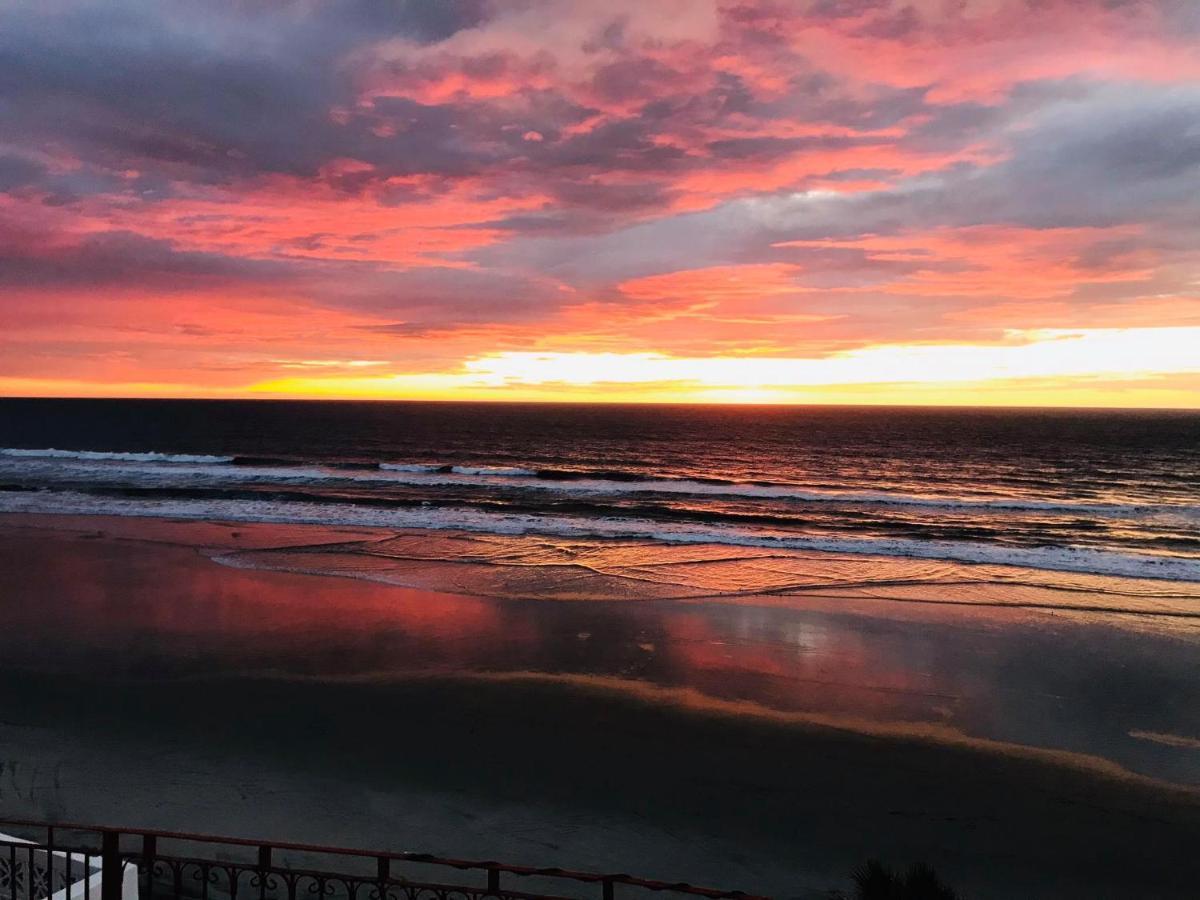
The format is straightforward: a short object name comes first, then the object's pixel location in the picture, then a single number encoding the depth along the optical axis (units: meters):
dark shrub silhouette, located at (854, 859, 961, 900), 4.94
